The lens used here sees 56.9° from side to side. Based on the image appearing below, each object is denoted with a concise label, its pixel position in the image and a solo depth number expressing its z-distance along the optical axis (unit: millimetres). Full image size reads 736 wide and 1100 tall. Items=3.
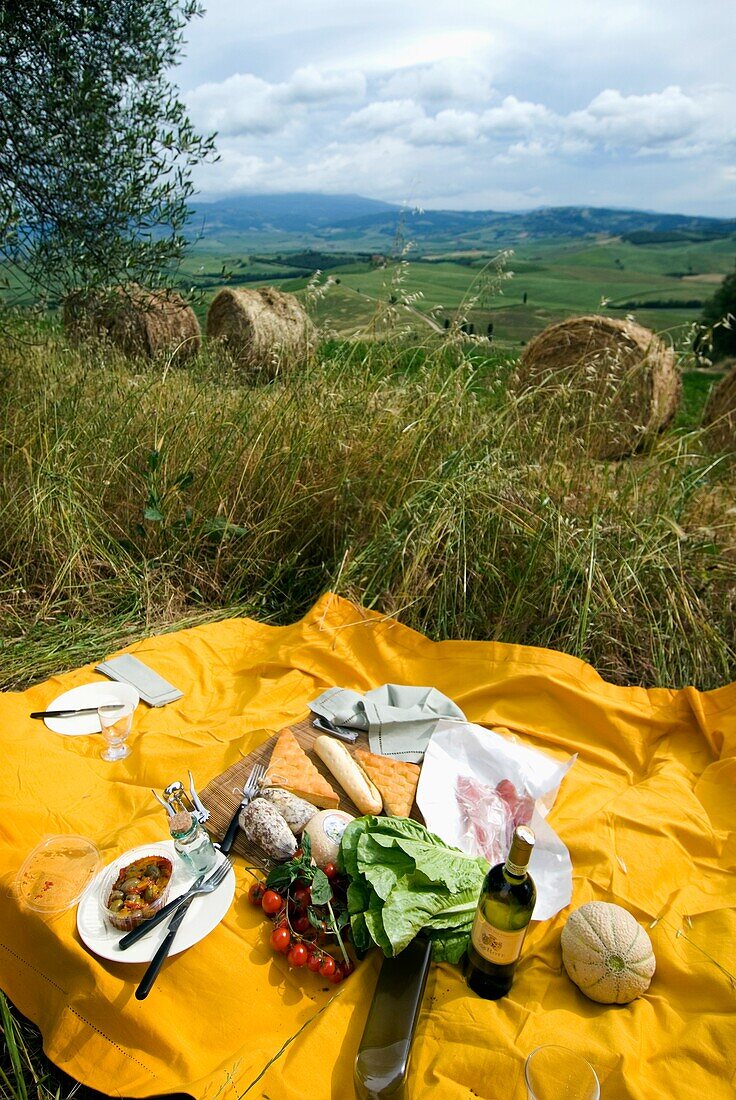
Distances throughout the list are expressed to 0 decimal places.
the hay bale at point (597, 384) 4706
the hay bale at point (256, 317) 10278
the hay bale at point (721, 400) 9001
